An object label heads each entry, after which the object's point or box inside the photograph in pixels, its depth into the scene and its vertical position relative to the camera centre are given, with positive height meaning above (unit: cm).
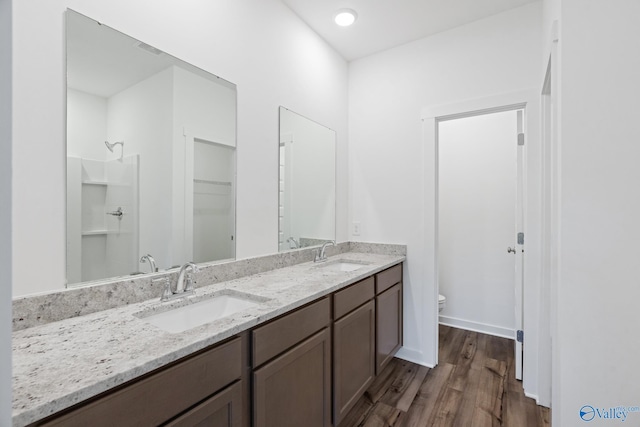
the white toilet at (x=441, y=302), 300 -92
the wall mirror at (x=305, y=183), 212 +25
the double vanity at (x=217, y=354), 72 -46
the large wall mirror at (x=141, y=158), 113 +25
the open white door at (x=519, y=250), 212 -27
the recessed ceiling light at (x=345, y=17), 215 +148
